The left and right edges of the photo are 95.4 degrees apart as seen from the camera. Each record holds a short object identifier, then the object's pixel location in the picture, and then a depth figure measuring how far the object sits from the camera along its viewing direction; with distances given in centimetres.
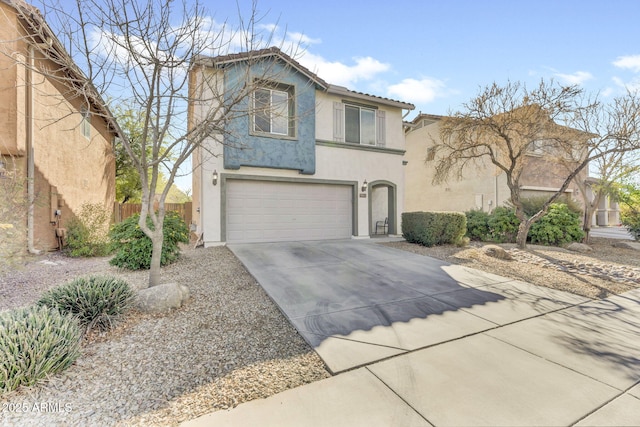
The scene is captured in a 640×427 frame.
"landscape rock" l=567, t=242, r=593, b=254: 1002
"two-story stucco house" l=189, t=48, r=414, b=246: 956
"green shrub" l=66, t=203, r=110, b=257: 880
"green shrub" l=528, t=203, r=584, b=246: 1086
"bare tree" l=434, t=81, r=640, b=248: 864
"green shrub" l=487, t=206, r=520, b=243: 1156
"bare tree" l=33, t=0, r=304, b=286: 423
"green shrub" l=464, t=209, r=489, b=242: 1211
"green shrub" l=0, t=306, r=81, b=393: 243
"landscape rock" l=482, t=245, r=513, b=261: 829
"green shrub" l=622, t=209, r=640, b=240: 1224
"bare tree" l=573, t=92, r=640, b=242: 899
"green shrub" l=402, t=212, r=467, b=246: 992
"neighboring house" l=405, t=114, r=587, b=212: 1570
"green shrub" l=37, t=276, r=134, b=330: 358
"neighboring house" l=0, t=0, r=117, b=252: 711
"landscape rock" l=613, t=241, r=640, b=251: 1088
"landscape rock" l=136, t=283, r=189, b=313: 411
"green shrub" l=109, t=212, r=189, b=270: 655
